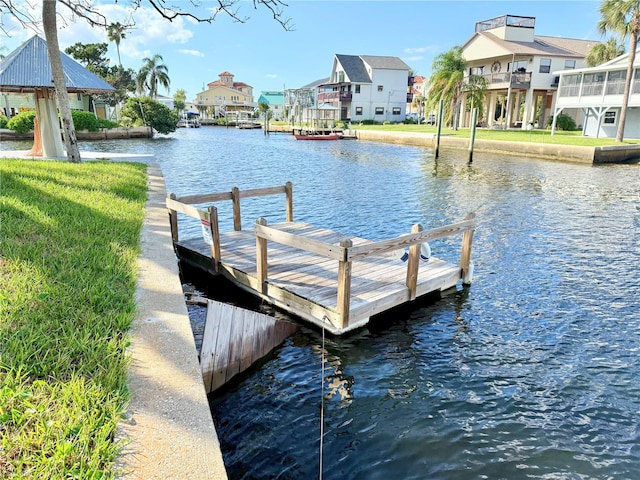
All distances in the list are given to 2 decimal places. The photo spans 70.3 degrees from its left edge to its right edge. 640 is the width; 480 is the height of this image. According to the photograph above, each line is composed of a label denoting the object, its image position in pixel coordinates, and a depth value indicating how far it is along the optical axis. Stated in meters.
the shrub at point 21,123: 35.28
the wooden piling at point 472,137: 27.44
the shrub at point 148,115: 47.06
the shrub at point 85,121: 39.28
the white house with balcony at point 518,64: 41.59
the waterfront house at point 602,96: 31.08
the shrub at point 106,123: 41.28
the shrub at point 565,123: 40.22
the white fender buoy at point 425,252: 7.34
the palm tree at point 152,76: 74.31
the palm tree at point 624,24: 28.17
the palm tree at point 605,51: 39.16
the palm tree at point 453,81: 42.47
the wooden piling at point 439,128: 30.40
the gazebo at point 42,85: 17.22
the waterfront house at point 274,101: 111.74
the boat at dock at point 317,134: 48.88
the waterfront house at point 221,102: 113.25
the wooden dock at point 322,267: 5.97
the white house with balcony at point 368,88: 66.00
